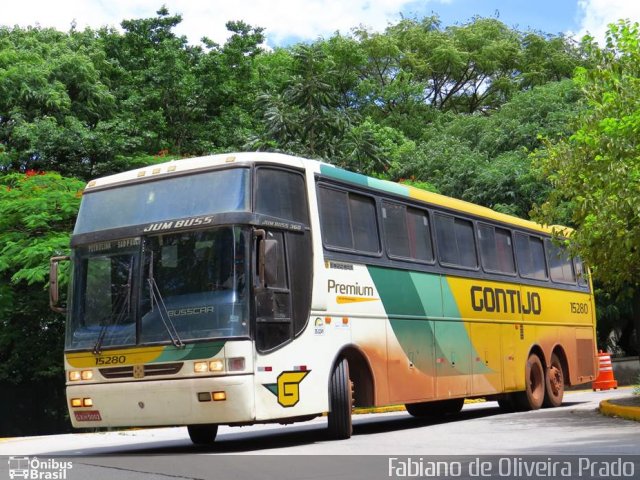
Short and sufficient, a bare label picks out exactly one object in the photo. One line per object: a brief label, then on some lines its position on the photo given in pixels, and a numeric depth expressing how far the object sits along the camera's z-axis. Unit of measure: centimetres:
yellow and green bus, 1177
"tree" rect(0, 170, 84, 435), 2369
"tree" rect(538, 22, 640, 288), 1511
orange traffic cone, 2964
